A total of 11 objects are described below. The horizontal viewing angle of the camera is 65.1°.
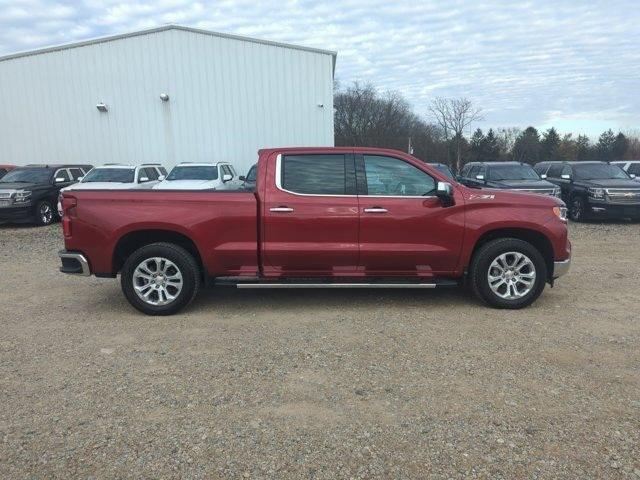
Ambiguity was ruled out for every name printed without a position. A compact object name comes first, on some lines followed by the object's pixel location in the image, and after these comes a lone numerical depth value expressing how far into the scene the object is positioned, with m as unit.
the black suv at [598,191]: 12.93
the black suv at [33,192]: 13.34
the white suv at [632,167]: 20.45
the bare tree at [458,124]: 53.75
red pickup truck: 5.46
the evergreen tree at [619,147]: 57.69
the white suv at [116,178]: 13.56
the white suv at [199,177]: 13.56
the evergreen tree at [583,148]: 58.31
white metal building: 20.81
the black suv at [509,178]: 12.94
